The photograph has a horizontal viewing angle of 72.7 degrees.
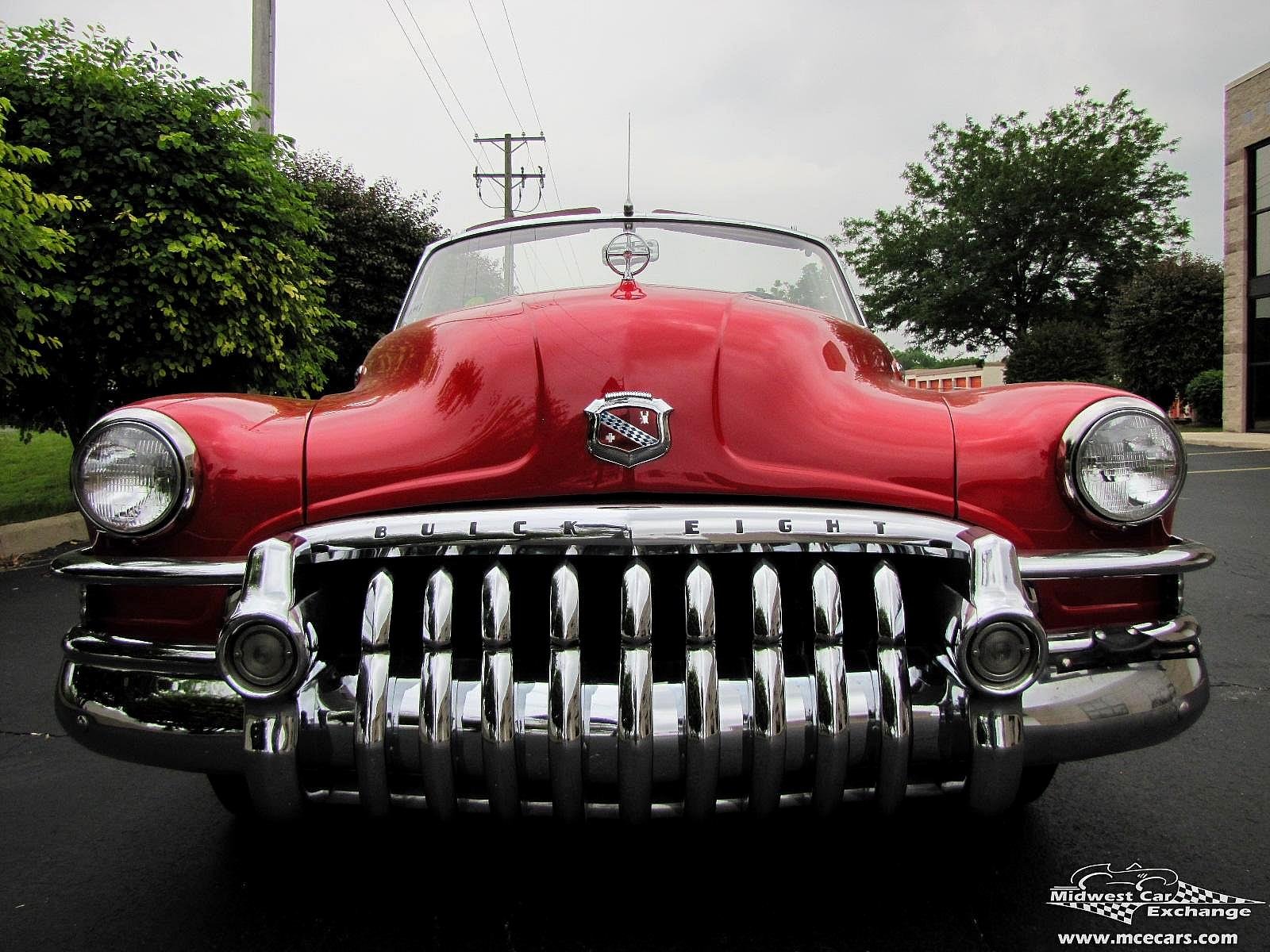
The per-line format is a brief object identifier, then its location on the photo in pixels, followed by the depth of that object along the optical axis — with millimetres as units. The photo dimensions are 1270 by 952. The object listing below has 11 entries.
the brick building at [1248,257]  18516
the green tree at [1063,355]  22828
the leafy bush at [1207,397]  21141
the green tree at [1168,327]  22609
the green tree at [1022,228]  26094
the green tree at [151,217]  5906
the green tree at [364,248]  14062
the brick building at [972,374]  57059
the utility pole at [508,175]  25531
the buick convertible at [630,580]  1374
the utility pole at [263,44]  9422
